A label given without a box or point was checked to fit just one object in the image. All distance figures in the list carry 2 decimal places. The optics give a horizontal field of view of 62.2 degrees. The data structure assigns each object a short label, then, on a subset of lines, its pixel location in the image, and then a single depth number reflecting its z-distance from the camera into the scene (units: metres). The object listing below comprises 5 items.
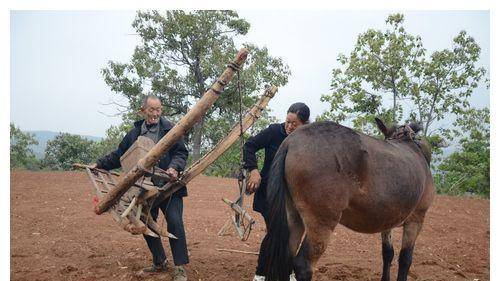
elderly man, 4.29
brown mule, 3.47
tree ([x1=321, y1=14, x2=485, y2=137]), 16.30
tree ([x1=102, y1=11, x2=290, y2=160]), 19.94
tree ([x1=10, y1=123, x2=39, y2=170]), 21.78
